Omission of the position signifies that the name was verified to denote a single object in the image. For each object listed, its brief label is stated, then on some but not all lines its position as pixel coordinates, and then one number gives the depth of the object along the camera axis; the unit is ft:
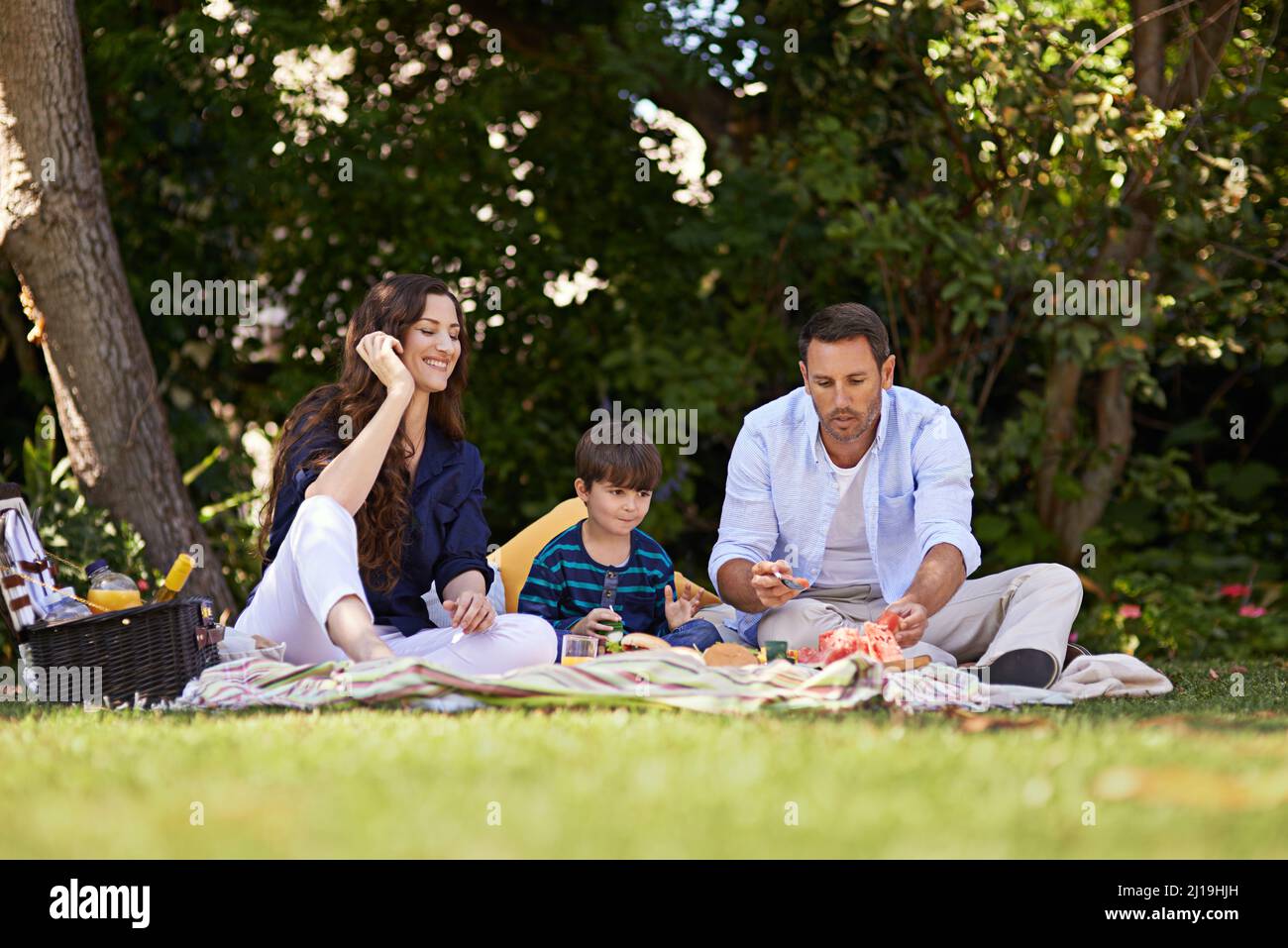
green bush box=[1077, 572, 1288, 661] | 22.52
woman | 12.91
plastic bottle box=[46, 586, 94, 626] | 13.24
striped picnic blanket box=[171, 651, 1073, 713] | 11.79
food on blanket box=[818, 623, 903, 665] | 13.43
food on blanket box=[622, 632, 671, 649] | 14.84
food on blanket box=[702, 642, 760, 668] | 14.79
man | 14.70
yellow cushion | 17.80
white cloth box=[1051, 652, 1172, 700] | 14.24
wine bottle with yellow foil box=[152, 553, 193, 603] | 13.42
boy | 16.14
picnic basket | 13.06
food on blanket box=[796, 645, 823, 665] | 14.34
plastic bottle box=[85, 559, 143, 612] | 13.93
